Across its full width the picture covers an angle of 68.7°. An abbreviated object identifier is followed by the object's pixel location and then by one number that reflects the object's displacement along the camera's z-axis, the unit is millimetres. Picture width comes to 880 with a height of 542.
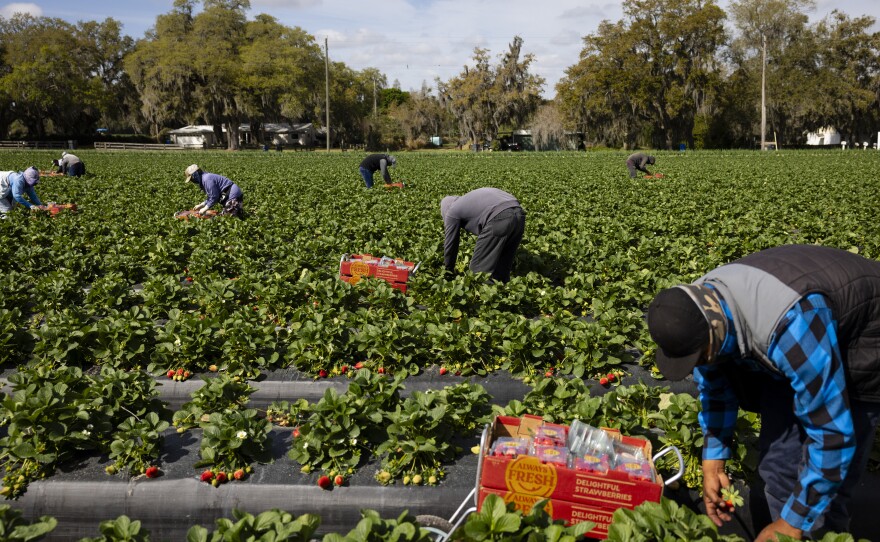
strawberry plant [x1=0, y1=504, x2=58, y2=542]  2670
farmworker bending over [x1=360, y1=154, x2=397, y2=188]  16625
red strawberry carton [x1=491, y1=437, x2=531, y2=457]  3156
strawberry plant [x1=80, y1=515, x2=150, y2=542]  2766
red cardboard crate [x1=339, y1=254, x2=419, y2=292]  7262
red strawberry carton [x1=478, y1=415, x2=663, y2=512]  2965
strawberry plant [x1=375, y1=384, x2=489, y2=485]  3803
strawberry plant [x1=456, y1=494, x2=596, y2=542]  2643
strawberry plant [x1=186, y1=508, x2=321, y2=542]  2711
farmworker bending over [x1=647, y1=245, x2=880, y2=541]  2375
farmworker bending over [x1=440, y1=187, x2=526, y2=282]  6910
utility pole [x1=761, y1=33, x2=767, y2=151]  52044
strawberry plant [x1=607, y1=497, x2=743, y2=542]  2621
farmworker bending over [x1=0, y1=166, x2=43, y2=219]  12266
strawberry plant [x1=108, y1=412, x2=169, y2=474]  3965
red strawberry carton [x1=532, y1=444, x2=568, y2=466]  3109
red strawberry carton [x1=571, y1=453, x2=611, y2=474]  3059
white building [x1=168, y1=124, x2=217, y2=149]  73875
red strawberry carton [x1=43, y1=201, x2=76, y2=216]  12788
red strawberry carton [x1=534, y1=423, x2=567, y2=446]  3305
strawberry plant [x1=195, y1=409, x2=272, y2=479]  3852
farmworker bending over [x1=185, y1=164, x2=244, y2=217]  12077
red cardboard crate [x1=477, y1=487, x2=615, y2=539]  3021
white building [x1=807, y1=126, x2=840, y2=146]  79438
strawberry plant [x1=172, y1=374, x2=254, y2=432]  4493
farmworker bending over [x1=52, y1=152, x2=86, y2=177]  22156
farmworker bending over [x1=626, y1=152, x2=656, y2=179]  21495
